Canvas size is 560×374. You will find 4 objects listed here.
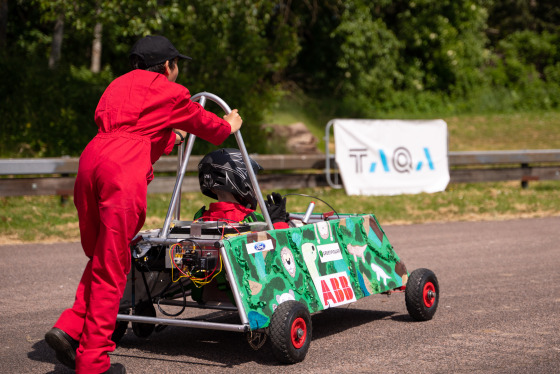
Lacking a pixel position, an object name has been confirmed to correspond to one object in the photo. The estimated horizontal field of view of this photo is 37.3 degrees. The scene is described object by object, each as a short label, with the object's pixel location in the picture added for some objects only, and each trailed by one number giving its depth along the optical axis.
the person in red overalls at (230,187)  5.51
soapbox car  4.84
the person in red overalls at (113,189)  4.31
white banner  15.11
